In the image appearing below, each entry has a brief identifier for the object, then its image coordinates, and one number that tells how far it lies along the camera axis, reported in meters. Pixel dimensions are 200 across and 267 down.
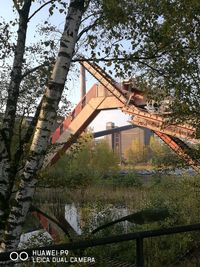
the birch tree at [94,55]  4.16
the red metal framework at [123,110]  9.58
